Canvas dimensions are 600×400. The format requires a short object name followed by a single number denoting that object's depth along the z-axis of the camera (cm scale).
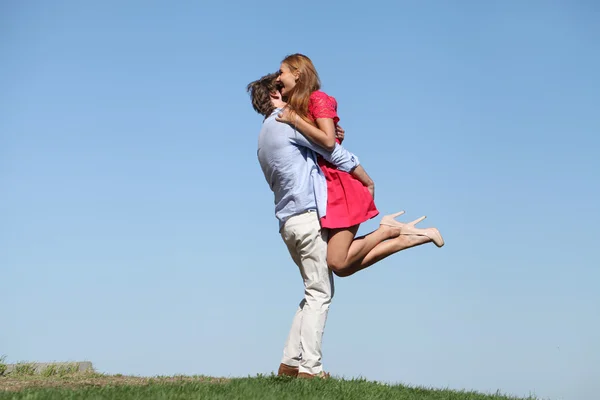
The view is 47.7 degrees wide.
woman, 693
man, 695
